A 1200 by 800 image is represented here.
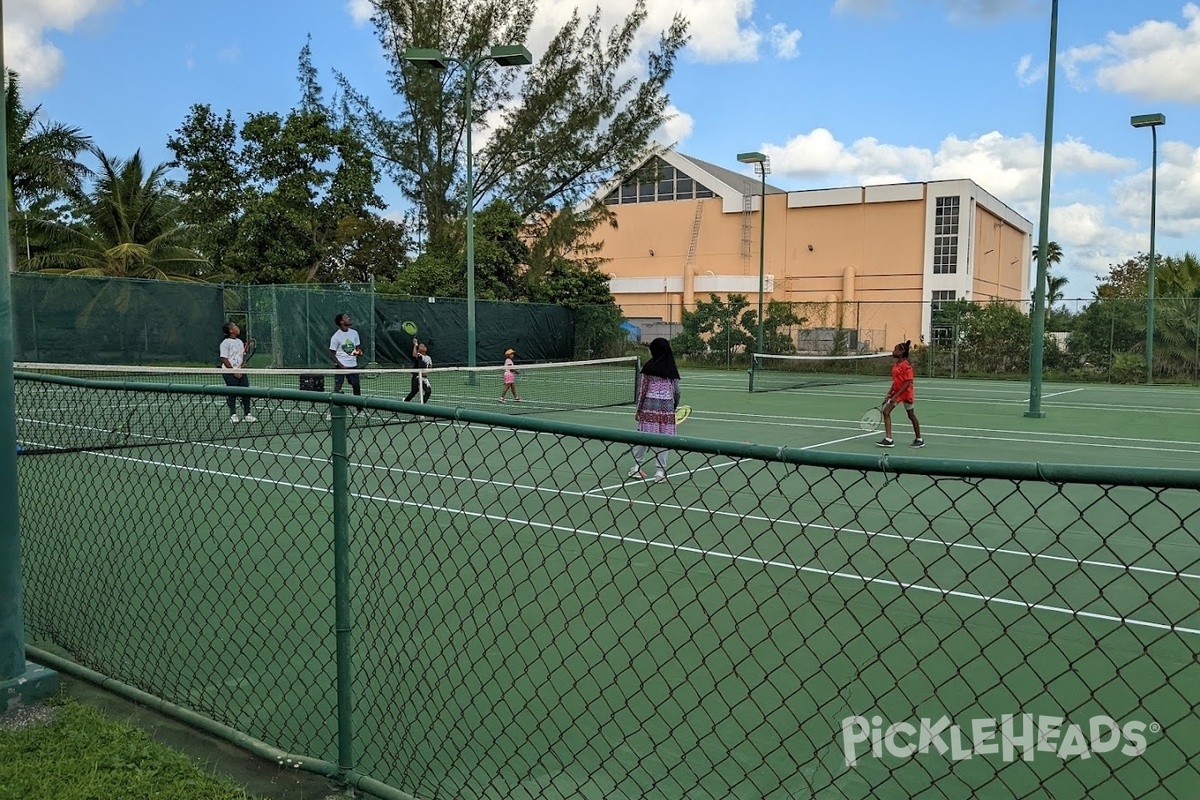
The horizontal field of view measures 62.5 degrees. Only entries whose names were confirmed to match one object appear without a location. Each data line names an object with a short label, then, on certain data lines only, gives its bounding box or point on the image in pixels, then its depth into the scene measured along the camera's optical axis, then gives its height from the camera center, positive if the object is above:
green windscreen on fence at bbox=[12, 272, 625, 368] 22.38 +0.28
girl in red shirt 12.96 -0.66
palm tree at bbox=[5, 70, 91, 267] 29.52 +5.08
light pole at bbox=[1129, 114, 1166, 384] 26.66 +1.76
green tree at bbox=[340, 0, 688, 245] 37.81 +8.70
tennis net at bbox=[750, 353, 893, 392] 27.77 -1.14
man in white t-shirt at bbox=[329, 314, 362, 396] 16.52 -0.25
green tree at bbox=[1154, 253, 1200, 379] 29.20 +0.22
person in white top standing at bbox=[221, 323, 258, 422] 15.69 -0.32
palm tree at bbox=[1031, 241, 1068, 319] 69.28 +3.96
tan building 44.72 +4.53
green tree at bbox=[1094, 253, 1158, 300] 51.16 +3.37
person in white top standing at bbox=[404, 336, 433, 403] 16.07 -0.57
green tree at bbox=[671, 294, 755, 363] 36.97 +0.23
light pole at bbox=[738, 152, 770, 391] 31.82 +5.75
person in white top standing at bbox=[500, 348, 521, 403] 18.67 -0.86
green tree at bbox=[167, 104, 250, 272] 35.50 +5.45
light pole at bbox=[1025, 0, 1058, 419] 17.34 +1.37
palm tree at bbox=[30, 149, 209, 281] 30.08 +3.14
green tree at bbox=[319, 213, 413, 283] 39.12 +3.38
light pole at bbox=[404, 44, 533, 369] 21.61 +6.11
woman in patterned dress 10.25 -0.57
